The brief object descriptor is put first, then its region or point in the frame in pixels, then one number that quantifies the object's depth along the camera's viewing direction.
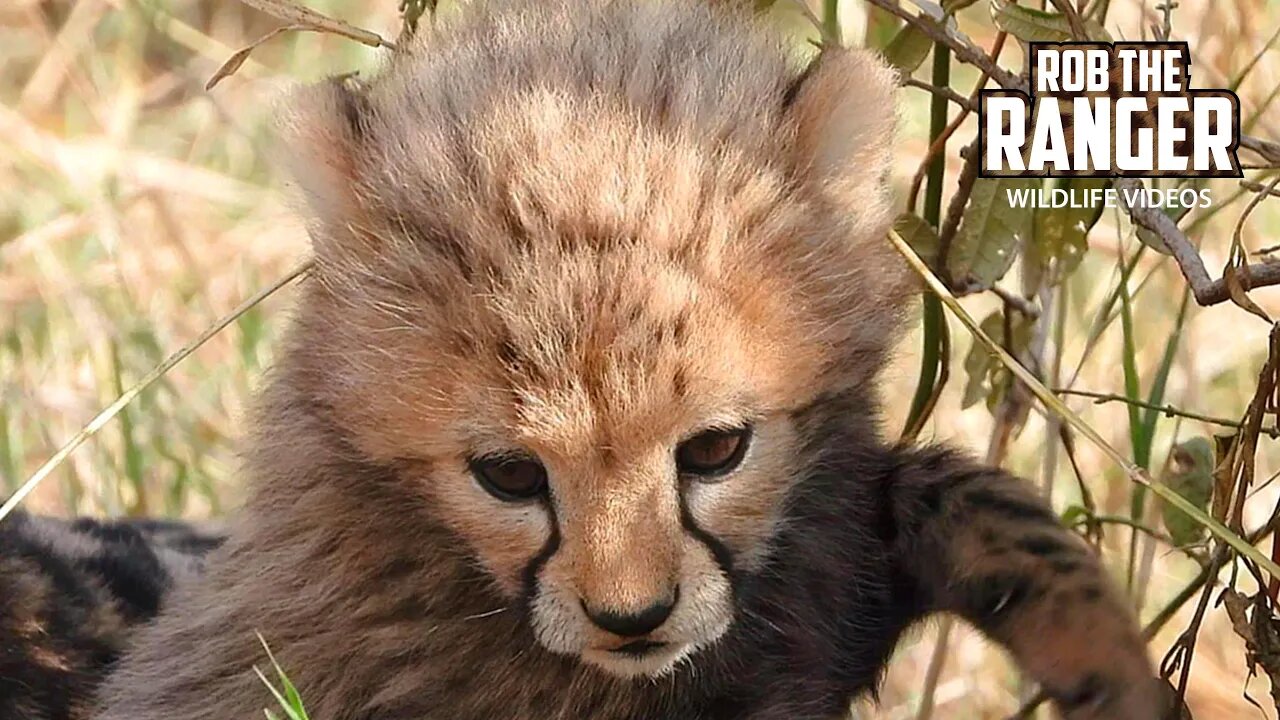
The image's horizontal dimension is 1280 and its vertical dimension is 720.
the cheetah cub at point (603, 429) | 3.57
